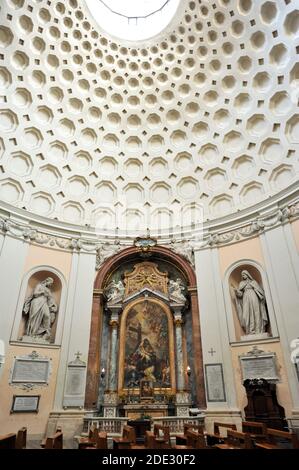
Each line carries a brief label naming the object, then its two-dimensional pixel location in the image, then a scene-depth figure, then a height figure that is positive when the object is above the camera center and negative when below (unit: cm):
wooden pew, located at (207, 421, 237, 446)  857 -106
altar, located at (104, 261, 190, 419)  1328 +221
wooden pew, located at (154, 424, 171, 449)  684 -94
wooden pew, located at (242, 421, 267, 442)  812 -90
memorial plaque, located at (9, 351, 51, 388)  1222 +105
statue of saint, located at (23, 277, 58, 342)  1357 +362
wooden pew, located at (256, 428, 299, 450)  642 -104
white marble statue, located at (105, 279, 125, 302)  1581 +509
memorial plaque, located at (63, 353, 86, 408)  1260 +54
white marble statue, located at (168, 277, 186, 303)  1546 +503
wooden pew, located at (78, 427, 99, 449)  735 -100
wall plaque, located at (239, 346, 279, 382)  1181 +114
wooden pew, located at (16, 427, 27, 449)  738 -90
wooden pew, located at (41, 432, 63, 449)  683 -92
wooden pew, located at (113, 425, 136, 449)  715 -93
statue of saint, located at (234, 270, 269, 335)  1318 +367
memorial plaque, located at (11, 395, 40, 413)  1176 -19
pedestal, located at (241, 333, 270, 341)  1273 +228
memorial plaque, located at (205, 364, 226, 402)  1248 +55
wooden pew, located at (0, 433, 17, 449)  655 -86
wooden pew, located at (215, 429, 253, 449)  676 -98
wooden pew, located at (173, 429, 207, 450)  683 -92
